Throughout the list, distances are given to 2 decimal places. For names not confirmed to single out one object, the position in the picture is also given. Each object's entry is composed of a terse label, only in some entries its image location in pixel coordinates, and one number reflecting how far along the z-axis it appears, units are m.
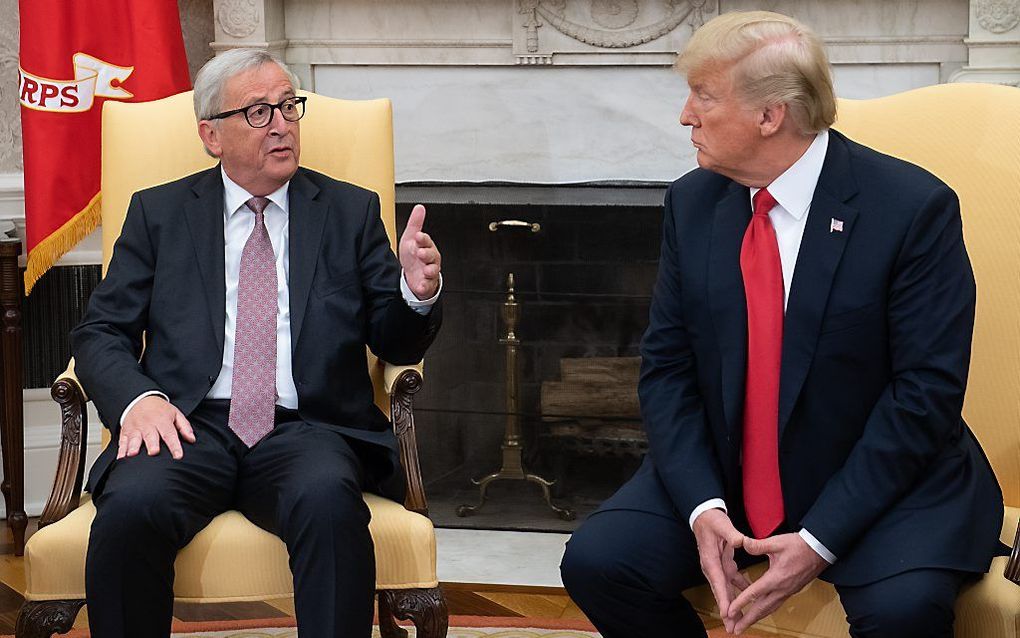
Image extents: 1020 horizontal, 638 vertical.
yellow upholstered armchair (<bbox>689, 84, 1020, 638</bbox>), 2.39
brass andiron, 3.80
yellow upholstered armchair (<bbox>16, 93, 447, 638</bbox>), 2.27
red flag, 3.45
